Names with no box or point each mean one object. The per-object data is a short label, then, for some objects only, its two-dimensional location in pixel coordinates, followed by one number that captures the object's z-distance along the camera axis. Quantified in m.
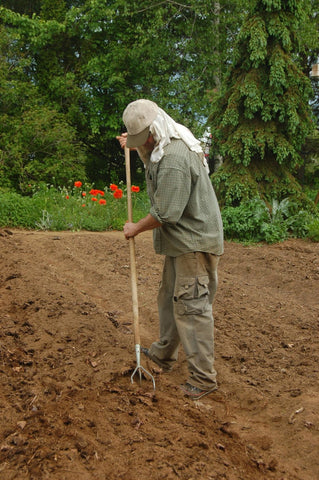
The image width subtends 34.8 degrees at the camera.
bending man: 3.37
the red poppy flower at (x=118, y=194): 9.60
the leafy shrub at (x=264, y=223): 9.43
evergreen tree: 9.93
